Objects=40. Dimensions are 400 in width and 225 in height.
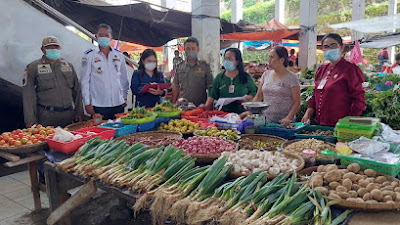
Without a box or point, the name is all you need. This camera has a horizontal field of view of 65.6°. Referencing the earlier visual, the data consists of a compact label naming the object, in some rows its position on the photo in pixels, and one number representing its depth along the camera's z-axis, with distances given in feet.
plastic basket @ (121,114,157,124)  11.82
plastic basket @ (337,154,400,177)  6.86
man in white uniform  14.61
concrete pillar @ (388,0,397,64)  59.47
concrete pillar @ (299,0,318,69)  37.93
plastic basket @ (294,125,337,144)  9.76
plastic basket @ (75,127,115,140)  10.69
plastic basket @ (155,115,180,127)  13.09
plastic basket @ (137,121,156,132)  12.01
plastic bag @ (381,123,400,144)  8.55
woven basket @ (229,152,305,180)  7.03
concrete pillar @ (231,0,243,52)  63.36
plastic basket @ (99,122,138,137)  11.30
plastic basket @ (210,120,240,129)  11.61
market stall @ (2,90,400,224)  5.73
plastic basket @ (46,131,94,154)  9.58
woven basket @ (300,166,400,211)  5.51
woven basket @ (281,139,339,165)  8.03
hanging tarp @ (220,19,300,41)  36.40
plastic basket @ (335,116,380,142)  8.89
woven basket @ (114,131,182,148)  11.18
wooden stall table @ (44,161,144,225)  7.24
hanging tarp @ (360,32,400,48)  32.63
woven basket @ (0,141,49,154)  9.87
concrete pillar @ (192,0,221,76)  23.76
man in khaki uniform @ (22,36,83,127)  13.43
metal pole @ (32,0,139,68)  17.10
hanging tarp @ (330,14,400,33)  29.30
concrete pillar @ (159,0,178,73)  61.14
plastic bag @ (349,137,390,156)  7.54
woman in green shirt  14.42
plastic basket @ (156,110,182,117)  13.24
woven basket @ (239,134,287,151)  9.99
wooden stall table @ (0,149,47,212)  10.48
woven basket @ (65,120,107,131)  12.48
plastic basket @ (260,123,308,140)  10.65
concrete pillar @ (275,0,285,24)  67.00
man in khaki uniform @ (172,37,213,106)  16.40
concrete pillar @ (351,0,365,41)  56.24
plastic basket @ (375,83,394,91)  21.98
